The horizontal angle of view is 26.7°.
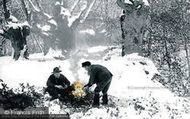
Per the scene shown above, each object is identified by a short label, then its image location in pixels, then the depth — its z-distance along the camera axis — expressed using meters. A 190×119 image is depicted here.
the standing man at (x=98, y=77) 13.48
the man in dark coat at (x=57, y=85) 14.17
